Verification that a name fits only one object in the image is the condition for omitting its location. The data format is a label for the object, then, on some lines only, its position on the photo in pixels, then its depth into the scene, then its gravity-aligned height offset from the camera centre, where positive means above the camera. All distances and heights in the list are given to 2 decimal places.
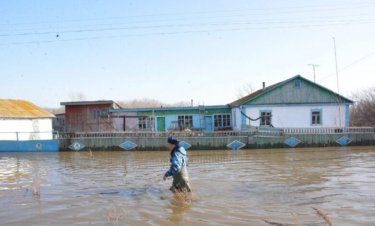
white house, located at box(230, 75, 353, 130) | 34.00 +1.61
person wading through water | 9.52 -0.89
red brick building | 39.09 +1.66
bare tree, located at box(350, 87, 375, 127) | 40.44 +1.30
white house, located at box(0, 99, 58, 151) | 27.34 +0.88
